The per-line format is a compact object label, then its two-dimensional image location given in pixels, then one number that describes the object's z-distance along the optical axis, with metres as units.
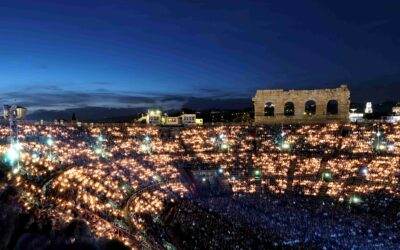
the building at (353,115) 73.69
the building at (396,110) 113.43
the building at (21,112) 55.69
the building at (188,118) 101.12
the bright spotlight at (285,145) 61.52
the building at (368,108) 120.00
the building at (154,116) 104.07
